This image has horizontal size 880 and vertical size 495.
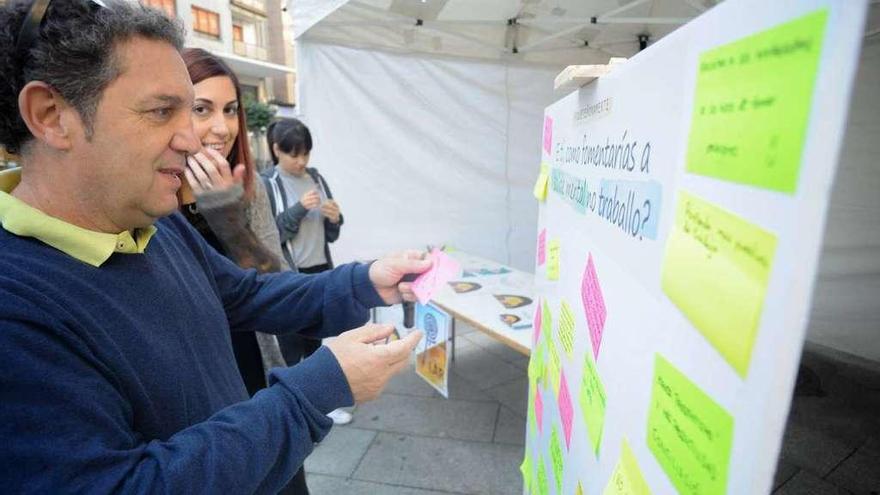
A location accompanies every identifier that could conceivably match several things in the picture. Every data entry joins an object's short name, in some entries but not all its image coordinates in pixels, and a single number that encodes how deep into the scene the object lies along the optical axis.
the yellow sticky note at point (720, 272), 0.32
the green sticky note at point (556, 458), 0.90
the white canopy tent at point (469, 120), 2.98
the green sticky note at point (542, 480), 1.06
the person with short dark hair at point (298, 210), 2.46
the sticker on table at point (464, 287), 2.81
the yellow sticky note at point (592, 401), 0.67
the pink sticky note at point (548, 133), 1.11
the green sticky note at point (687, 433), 0.37
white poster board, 0.28
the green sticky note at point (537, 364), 1.17
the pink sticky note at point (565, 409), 0.85
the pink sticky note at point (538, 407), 1.14
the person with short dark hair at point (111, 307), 0.54
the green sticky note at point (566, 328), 0.86
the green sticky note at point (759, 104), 0.28
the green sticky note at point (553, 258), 0.99
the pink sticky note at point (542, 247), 1.17
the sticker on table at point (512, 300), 2.53
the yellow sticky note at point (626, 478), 0.53
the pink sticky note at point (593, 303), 0.68
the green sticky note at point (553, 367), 0.95
